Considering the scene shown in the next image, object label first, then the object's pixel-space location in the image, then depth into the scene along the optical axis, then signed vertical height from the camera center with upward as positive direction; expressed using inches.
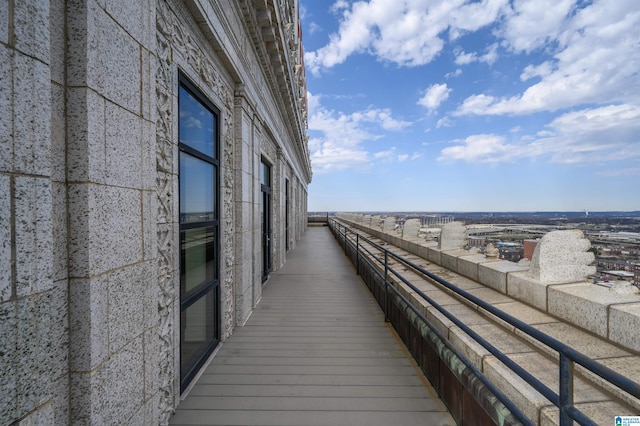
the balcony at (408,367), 65.4 -70.4
